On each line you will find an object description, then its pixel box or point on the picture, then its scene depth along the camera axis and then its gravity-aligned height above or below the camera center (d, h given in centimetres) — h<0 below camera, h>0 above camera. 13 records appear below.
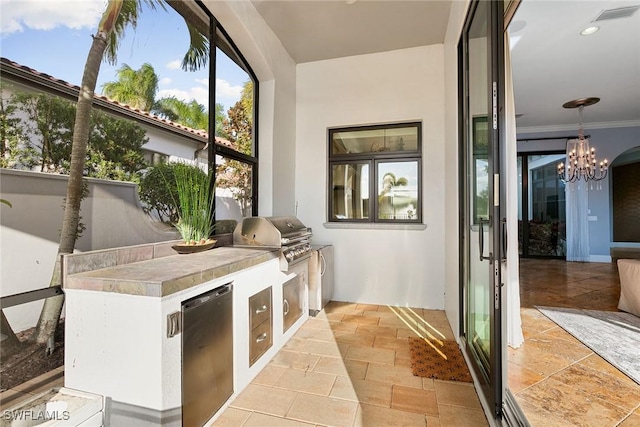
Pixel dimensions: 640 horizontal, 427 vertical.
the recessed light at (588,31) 316 +212
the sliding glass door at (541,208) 696 +29
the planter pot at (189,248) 217 -21
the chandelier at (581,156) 491 +111
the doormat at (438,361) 218 -119
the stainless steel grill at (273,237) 261 -16
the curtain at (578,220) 654 -1
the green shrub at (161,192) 208 +22
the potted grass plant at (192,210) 221 +8
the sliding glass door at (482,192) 162 +19
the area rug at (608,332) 225 -108
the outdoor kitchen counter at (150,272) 139 -29
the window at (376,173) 390 +66
